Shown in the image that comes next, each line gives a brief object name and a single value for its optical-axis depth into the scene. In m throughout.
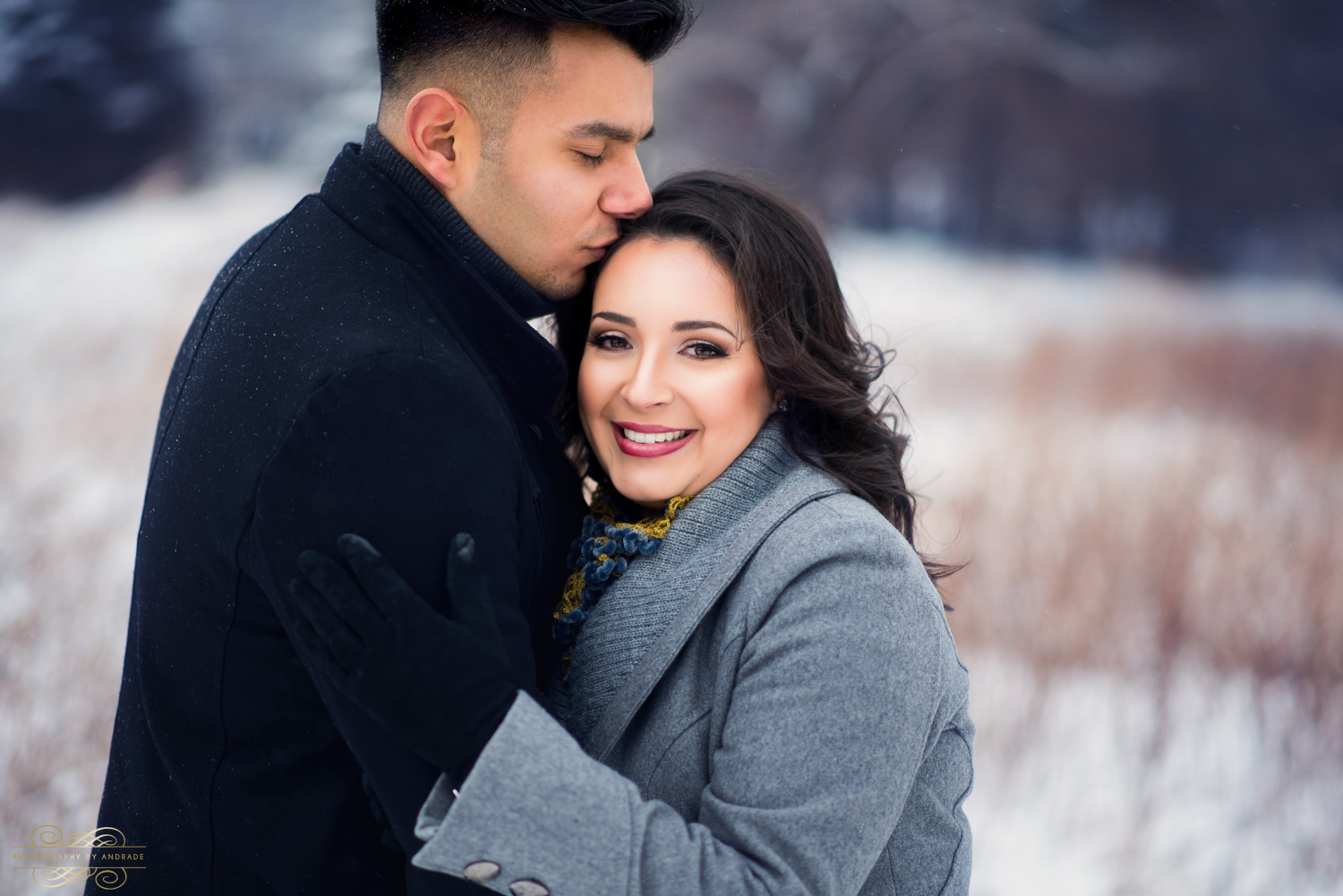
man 1.24
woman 1.23
